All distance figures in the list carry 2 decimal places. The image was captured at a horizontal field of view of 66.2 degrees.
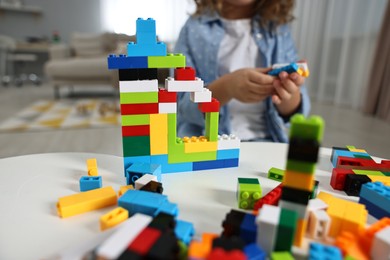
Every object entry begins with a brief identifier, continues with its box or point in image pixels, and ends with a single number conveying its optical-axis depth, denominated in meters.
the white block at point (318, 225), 0.31
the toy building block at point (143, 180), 0.39
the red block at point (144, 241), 0.25
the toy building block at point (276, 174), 0.47
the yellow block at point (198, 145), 0.48
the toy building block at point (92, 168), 0.47
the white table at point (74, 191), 0.32
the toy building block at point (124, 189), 0.39
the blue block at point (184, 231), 0.30
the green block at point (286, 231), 0.28
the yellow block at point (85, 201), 0.36
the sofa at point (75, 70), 2.58
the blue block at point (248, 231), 0.30
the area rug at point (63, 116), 1.83
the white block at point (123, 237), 0.25
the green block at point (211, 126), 0.49
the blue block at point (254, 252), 0.27
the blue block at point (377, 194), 0.36
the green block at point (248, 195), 0.38
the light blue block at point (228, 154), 0.50
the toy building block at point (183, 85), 0.45
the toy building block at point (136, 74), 0.43
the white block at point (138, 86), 0.43
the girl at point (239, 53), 0.83
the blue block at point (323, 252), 0.27
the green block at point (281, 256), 0.27
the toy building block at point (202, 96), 0.47
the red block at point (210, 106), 0.48
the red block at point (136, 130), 0.45
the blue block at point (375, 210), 0.36
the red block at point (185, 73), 0.45
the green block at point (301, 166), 0.28
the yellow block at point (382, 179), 0.42
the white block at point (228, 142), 0.50
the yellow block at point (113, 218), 0.32
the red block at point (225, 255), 0.25
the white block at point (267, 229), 0.28
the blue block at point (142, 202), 0.33
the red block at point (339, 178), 0.44
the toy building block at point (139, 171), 0.43
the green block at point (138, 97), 0.43
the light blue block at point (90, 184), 0.42
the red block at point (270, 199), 0.37
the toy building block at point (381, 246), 0.28
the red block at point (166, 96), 0.45
